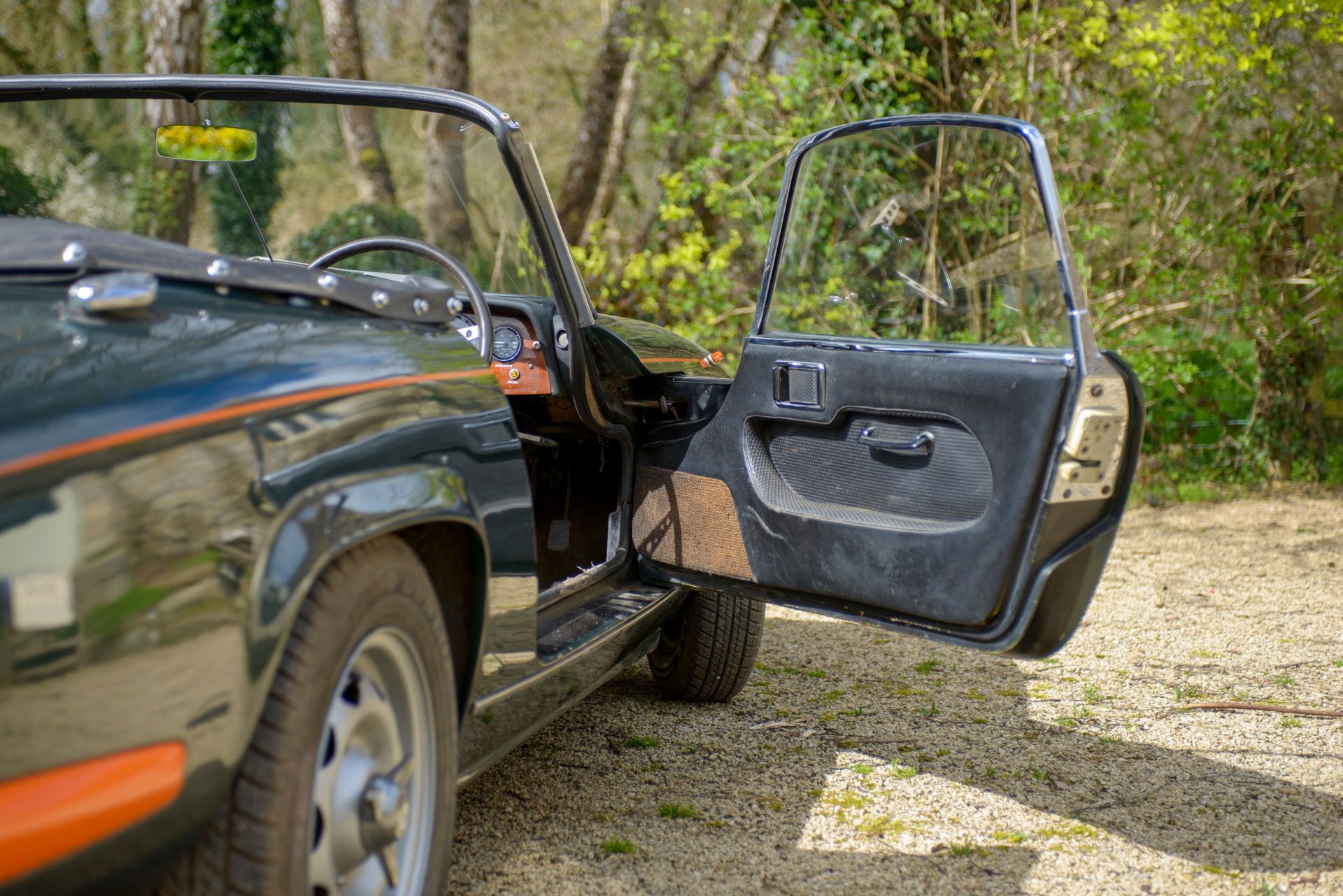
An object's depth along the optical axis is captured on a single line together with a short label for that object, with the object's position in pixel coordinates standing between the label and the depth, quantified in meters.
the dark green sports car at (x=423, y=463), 1.38
